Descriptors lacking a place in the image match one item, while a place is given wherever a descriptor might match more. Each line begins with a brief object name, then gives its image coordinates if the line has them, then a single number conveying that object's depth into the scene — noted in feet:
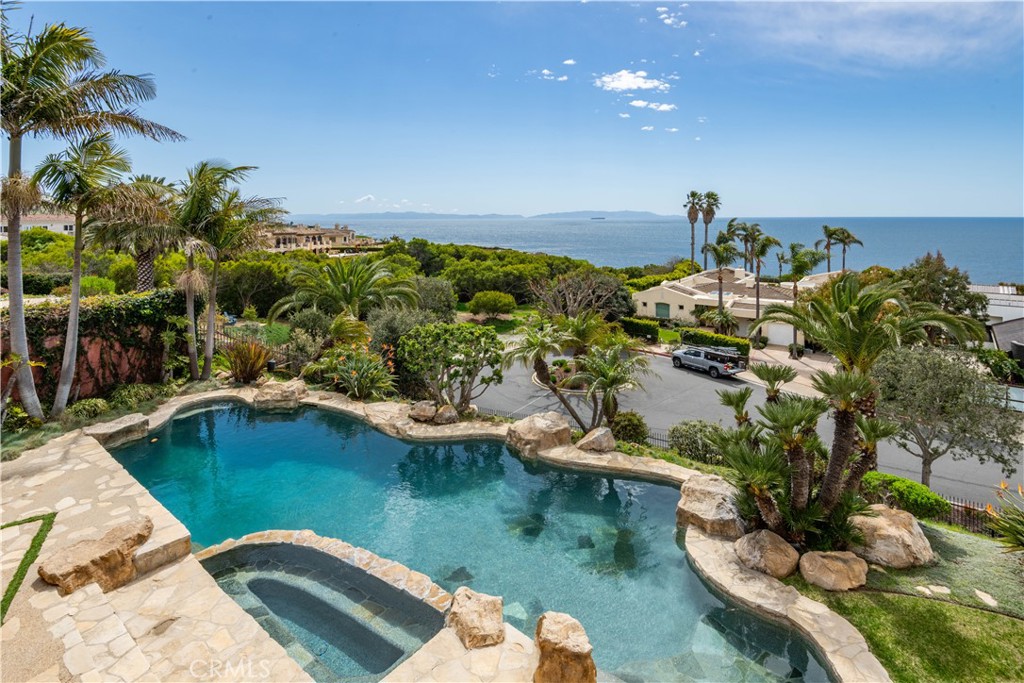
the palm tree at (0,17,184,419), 39.75
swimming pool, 27.76
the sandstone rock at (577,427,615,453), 49.65
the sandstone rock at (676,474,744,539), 36.58
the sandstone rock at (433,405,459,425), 57.00
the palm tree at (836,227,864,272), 156.76
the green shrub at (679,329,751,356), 102.37
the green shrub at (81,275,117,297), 82.02
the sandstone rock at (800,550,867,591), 30.48
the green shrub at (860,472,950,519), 38.01
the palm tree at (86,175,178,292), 47.93
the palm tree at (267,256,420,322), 85.66
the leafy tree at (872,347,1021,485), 37.91
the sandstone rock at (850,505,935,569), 32.17
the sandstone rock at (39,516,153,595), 25.81
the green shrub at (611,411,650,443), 53.98
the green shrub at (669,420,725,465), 50.47
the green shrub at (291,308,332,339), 78.33
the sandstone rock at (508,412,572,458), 50.44
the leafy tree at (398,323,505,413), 57.16
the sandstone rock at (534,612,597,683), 22.22
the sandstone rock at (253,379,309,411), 62.28
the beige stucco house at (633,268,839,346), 118.17
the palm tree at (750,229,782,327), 116.98
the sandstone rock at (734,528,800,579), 31.96
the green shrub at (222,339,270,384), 68.18
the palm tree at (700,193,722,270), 197.67
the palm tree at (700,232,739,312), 124.98
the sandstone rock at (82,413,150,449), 48.69
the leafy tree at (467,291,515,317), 129.80
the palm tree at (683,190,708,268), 201.98
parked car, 86.89
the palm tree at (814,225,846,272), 156.97
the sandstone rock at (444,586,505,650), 24.58
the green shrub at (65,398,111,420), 51.42
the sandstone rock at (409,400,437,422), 57.00
